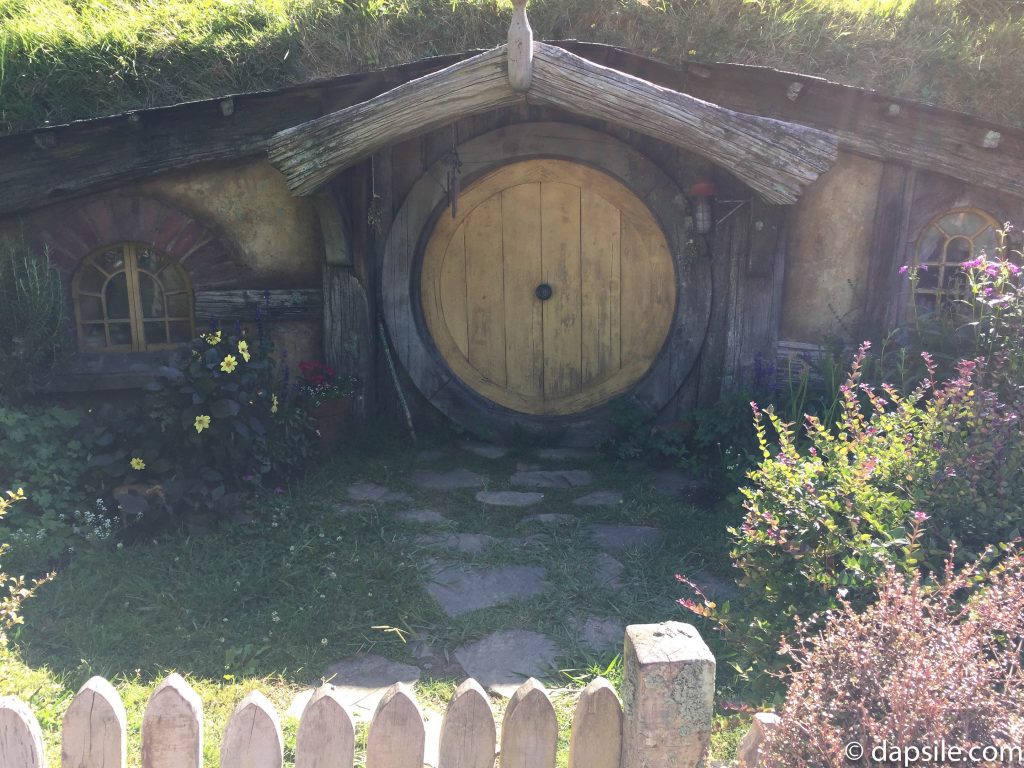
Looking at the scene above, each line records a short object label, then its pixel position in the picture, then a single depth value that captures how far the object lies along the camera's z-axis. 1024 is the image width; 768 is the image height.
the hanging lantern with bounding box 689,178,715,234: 5.41
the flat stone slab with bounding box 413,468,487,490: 5.07
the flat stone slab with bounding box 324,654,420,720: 2.93
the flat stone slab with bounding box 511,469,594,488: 5.14
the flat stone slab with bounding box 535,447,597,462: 5.64
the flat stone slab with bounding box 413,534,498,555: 4.20
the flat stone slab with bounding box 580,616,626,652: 3.29
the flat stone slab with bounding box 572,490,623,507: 4.82
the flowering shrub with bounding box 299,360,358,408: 5.27
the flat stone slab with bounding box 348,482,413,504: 4.83
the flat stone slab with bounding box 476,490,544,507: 4.83
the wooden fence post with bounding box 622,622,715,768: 1.76
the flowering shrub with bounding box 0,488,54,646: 2.42
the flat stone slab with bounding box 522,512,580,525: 4.54
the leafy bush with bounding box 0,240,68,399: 4.80
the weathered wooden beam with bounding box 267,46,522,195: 4.36
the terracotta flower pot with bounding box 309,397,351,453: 5.30
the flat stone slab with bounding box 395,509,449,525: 4.52
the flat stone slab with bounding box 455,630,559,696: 3.07
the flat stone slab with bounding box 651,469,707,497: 4.95
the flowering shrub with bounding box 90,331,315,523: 4.27
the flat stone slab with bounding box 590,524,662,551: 4.25
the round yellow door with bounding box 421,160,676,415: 5.76
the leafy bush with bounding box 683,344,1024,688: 2.57
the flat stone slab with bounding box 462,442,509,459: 5.66
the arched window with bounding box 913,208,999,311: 5.05
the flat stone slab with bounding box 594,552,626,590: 3.83
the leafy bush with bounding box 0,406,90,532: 4.13
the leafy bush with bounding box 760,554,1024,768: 1.68
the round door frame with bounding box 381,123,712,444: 5.57
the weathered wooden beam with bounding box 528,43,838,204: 4.34
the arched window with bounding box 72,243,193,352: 5.39
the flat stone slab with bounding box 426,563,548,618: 3.65
